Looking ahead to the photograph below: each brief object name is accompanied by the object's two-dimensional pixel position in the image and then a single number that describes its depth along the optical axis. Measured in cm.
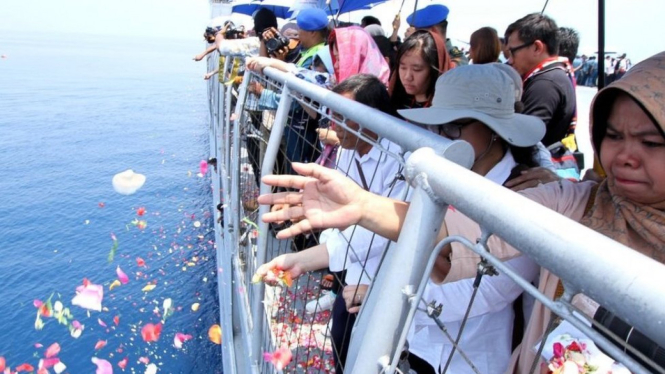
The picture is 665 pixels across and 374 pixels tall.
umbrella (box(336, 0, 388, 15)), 625
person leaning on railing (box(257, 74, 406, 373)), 123
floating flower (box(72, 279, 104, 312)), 352
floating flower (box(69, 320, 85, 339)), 360
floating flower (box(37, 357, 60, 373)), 336
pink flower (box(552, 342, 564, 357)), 65
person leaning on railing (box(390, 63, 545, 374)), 118
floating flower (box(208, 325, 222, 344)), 366
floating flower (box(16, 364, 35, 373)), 306
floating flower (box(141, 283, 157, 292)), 439
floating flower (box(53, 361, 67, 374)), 330
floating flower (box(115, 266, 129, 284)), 446
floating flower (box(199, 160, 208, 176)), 786
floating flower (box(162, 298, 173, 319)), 418
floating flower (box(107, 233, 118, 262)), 464
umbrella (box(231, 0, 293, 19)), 765
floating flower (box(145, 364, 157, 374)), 340
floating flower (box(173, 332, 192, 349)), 375
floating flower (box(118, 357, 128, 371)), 338
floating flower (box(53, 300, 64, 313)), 397
